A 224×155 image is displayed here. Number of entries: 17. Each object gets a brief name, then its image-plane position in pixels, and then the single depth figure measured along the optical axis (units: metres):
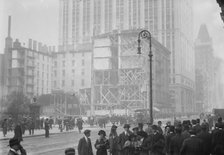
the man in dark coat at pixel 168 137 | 10.23
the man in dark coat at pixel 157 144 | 10.27
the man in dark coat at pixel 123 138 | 10.67
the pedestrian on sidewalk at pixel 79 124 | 38.12
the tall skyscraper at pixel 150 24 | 116.71
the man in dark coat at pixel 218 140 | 9.40
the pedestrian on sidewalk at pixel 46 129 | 30.34
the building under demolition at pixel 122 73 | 81.25
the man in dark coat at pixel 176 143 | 9.75
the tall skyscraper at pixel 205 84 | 145.12
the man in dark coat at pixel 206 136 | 9.98
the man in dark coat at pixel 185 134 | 9.83
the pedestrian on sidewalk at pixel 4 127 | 30.20
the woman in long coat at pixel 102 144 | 9.65
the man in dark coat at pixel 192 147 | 8.08
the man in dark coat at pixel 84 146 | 9.47
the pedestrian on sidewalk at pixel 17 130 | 22.85
